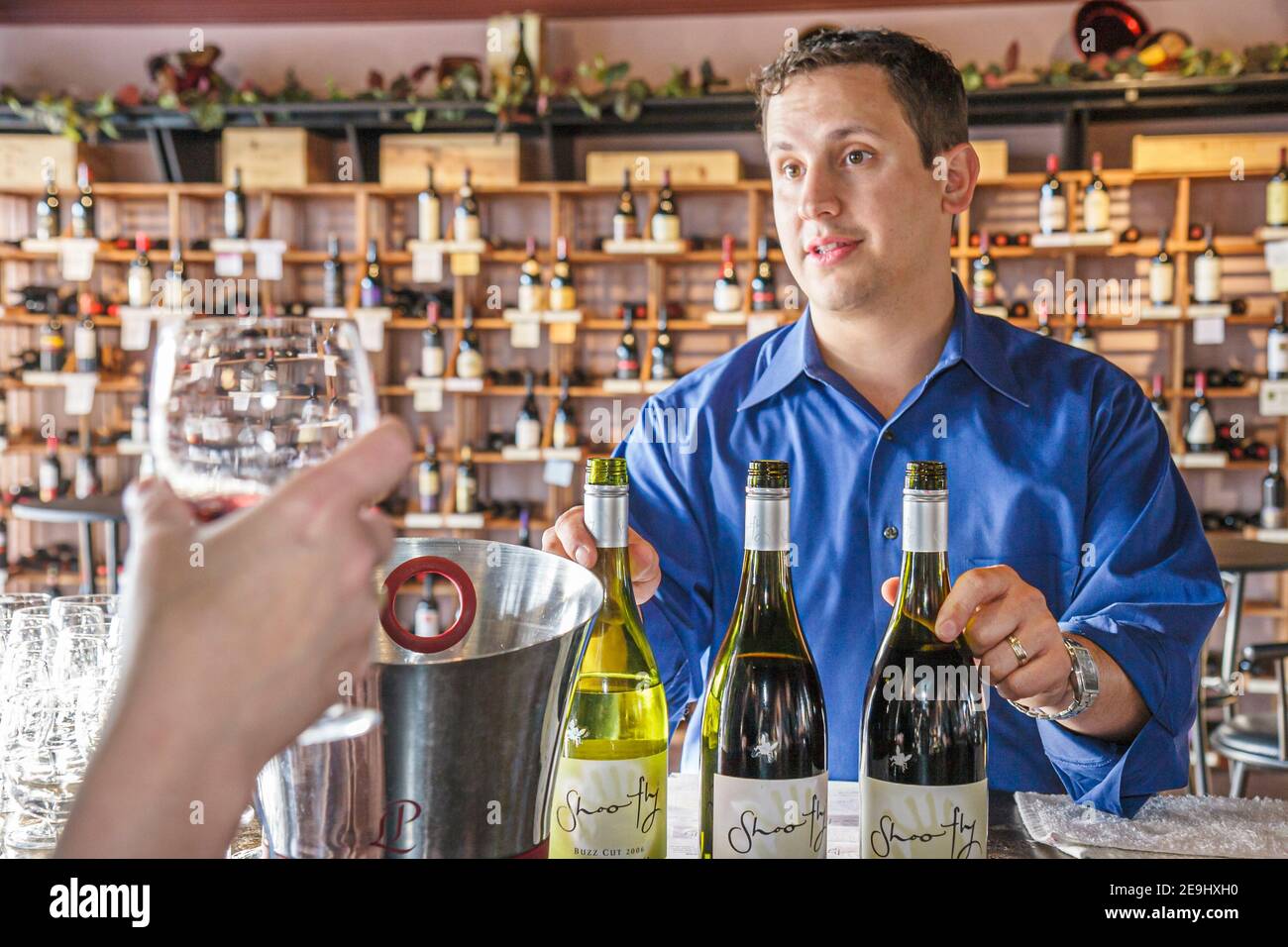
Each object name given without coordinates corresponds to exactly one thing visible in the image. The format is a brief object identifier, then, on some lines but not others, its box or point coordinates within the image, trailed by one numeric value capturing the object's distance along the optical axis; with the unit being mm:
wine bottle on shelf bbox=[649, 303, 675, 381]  5070
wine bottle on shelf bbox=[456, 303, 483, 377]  5172
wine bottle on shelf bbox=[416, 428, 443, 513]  5281
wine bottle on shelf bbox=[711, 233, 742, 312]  5027
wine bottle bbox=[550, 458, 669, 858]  796
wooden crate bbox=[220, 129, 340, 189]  5262
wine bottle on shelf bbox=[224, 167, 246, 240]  5250
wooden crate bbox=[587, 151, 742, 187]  5012
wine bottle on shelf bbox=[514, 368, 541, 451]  5211
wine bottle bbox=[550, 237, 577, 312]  5121
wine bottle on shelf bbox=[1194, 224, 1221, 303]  4770
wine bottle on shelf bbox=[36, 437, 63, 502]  5539
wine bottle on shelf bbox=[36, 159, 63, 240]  5352
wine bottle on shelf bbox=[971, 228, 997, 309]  4938
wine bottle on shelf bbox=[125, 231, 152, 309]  5367
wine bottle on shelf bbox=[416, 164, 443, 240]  5121
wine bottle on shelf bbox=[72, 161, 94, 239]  5281
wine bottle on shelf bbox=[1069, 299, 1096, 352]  4844
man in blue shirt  1462
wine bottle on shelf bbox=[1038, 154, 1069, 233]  4742
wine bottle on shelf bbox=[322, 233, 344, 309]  5262
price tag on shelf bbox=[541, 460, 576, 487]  4934
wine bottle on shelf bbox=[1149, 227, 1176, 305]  4848
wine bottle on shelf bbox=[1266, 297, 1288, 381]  4824
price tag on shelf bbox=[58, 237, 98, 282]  5262
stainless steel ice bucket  569
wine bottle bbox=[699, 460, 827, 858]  771
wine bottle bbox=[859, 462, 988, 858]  833
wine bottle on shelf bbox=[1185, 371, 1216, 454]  4832
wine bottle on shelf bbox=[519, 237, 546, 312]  5137
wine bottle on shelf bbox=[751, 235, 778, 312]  5027
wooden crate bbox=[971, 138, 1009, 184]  4832
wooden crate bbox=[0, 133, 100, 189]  5371
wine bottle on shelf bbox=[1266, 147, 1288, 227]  4691
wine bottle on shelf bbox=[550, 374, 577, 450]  5176
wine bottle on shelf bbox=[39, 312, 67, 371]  5453
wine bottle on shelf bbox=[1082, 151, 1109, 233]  4746
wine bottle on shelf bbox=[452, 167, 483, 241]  5082
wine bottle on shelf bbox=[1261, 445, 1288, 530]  4852
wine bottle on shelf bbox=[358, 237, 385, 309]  5195
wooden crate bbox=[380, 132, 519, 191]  5180
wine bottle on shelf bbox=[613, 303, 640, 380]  5152
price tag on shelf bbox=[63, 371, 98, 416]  5355
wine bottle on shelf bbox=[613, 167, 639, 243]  5062
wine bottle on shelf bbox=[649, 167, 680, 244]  5023
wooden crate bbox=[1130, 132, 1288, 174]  4746
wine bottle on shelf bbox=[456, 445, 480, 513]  5242
